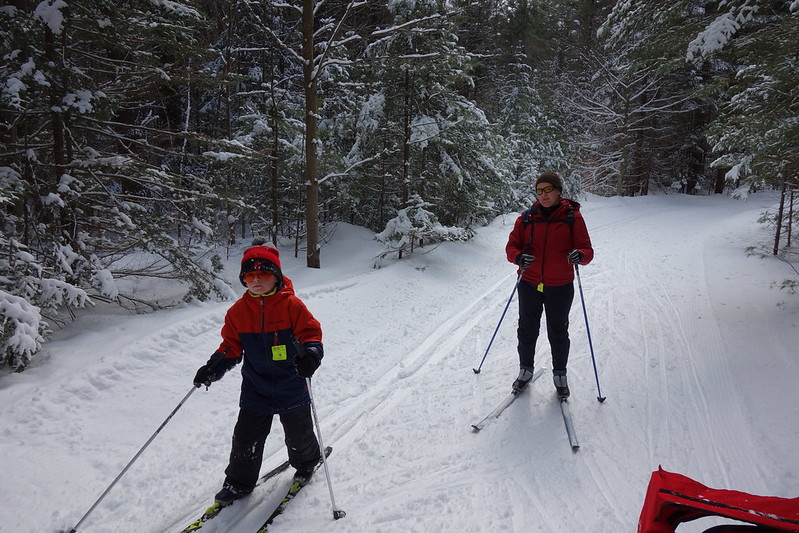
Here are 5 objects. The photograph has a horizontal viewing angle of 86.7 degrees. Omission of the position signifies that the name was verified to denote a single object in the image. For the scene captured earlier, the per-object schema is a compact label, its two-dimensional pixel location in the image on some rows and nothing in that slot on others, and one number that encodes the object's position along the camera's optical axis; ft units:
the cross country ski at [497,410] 13.69
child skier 10.49
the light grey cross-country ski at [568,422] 12.58
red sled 5.14
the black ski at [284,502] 10.09
